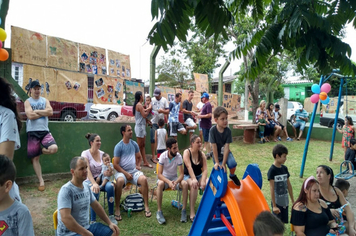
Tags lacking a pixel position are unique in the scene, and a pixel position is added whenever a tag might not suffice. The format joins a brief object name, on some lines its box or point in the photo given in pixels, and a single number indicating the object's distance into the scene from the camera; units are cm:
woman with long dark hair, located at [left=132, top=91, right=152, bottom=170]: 662
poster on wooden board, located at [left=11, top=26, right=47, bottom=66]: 500
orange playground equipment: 264
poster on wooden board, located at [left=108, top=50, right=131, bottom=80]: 663
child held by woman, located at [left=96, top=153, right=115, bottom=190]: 419
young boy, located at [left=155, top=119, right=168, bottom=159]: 670
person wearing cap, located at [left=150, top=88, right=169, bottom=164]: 716
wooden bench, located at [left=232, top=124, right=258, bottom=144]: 1001
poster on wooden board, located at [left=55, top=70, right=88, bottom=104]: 572
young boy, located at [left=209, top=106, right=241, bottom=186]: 407
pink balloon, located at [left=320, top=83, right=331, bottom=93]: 687
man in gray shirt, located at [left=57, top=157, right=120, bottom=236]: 254
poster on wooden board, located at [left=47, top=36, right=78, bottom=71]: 554
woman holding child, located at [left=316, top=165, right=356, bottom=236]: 310
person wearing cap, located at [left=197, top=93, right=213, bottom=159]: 746
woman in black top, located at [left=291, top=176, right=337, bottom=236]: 280
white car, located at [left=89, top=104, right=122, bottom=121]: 666
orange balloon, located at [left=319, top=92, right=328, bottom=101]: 695
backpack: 430
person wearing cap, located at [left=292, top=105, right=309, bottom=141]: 1147
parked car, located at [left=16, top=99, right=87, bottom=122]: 567
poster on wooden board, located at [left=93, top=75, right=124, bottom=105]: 640
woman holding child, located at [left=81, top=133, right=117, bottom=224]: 391
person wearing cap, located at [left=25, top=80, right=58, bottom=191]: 473
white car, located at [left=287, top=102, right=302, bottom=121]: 2027
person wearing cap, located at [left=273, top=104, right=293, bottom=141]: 1111
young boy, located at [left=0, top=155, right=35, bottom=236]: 166
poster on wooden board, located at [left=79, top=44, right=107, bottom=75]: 605
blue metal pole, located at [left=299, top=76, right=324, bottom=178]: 642
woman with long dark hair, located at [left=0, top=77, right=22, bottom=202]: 206
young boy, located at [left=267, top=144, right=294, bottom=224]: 347
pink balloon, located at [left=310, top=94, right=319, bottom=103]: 684
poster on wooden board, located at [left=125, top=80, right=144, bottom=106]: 700
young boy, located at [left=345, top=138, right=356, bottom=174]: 667
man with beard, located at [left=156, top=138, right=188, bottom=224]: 425
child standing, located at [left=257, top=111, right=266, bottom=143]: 1042
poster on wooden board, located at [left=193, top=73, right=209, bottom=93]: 981
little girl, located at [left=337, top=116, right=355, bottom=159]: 743
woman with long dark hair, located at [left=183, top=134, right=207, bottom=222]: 428
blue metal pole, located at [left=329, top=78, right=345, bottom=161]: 761
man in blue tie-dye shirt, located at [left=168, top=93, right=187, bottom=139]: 738
